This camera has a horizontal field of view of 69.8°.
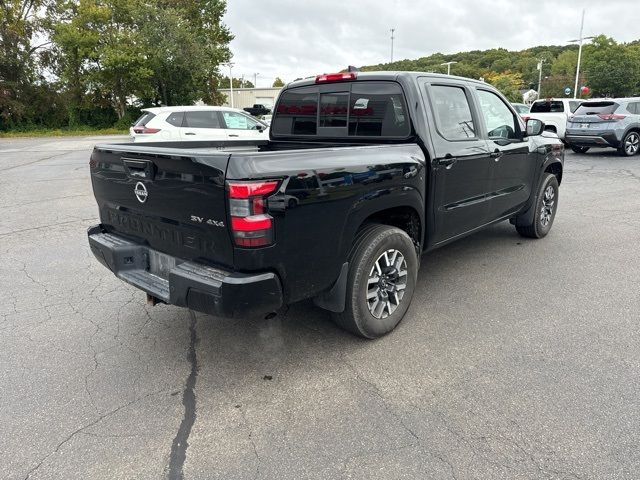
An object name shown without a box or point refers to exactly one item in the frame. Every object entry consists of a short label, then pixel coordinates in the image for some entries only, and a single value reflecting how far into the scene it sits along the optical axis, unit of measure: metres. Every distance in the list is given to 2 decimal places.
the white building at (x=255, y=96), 54.28
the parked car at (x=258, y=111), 15.25
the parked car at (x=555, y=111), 16.23
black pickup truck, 2.53
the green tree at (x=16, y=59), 32.34
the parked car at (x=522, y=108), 19.46
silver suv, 13.48
